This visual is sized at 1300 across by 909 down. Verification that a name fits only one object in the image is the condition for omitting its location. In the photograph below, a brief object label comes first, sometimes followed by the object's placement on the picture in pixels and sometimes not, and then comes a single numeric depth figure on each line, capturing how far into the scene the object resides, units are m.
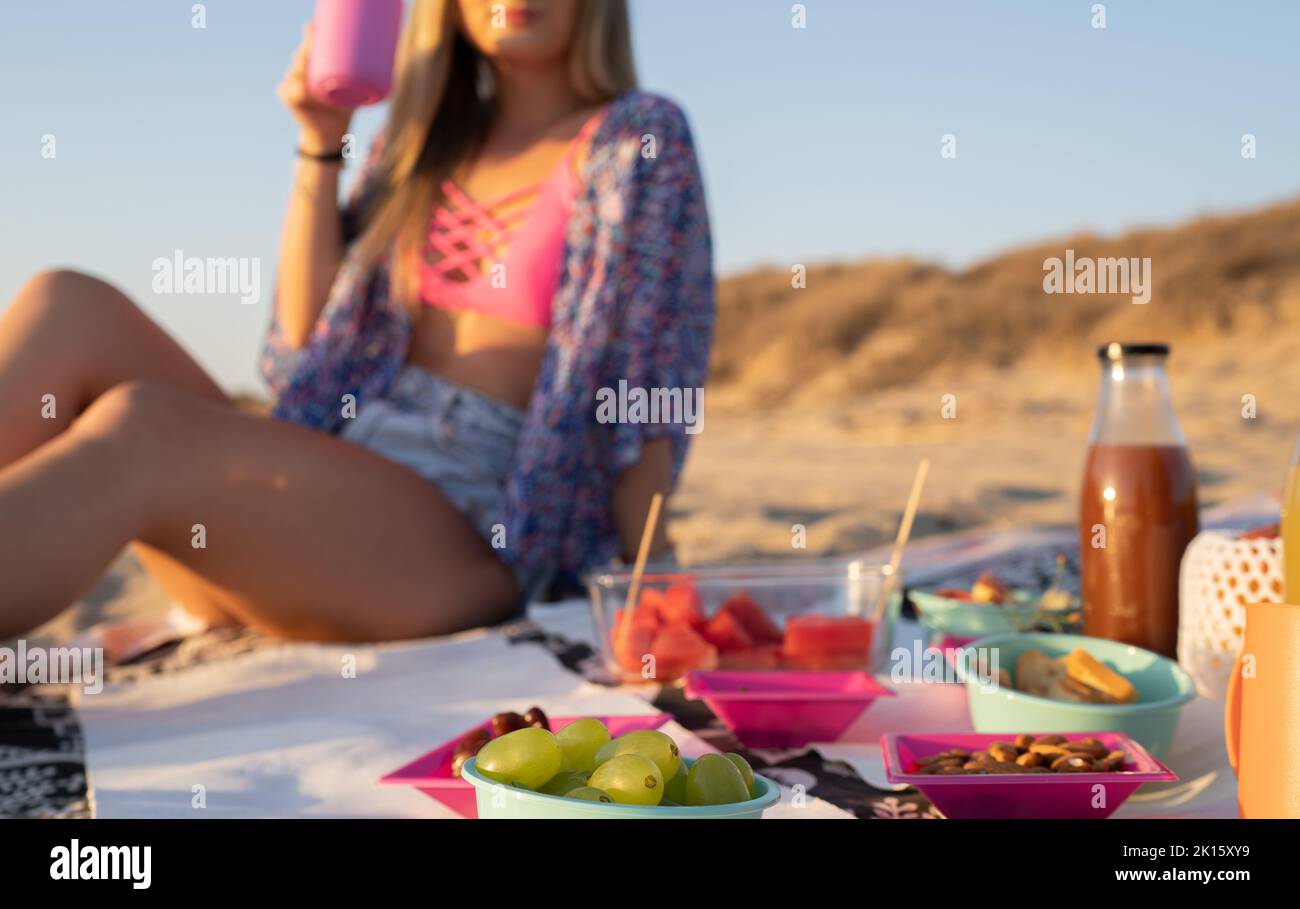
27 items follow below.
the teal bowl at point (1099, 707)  1.06
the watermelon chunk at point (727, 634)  1.47
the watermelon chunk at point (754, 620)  1.50
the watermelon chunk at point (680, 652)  1.46
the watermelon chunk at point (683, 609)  1.50
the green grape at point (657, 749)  0.84
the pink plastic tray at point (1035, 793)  0.90
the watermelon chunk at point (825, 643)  1.44
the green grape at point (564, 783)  0.84
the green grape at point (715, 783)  0.81
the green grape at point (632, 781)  0.78
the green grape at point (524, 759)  0.84
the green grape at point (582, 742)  0.90
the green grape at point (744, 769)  0.84
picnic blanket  1.12
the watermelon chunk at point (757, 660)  1.44
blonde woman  1.76
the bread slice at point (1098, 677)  1.12
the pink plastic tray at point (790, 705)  1.19
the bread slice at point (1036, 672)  1.17
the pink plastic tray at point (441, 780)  0.95
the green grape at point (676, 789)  0.83
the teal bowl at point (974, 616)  1.54
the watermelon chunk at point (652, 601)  1.51
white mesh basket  1.24
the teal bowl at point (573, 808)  0.76
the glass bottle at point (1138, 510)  1.38
